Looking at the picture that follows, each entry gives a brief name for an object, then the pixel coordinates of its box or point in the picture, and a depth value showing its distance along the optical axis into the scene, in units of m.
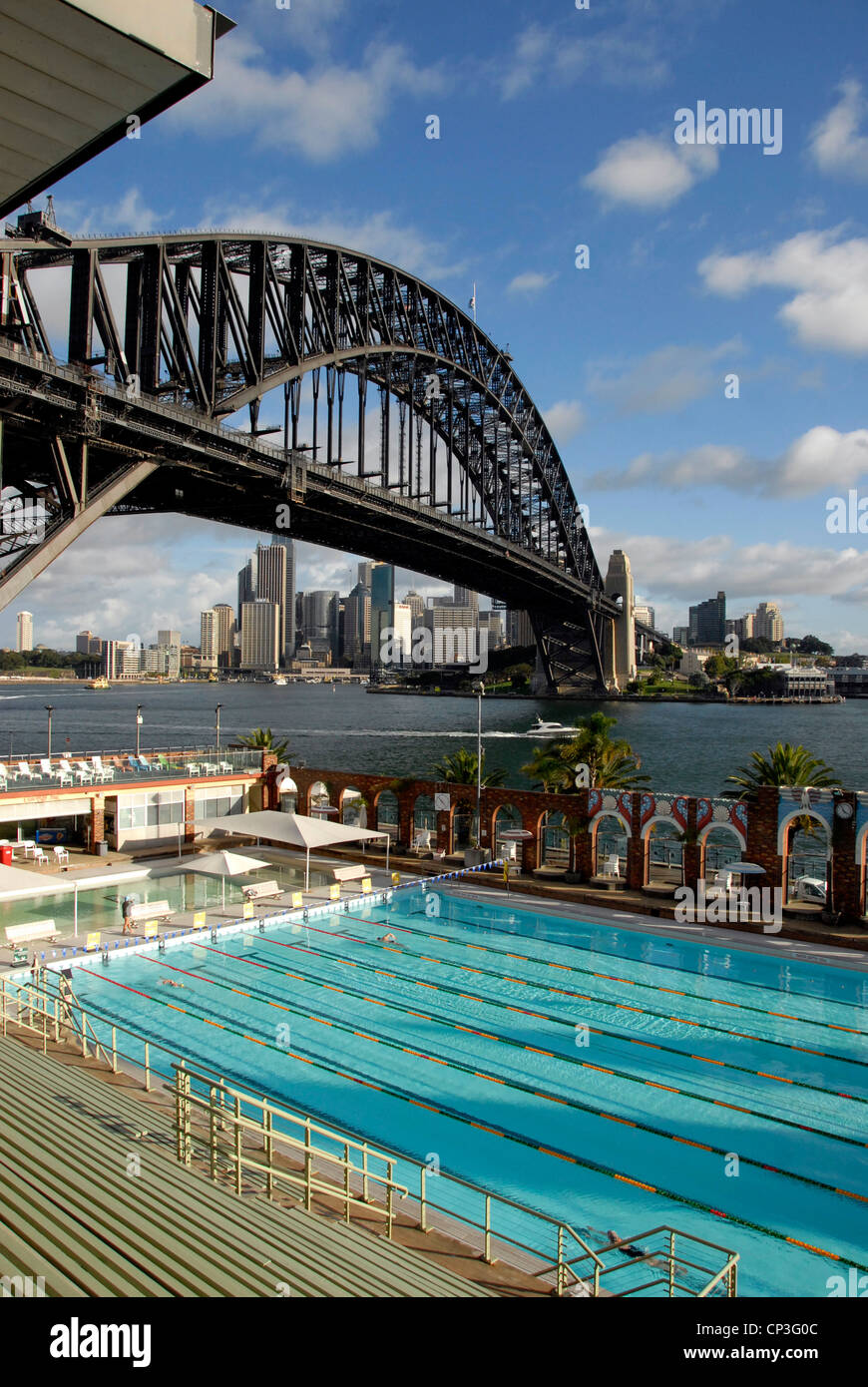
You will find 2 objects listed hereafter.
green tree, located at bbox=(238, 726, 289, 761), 33.06
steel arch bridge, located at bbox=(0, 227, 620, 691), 27.80
